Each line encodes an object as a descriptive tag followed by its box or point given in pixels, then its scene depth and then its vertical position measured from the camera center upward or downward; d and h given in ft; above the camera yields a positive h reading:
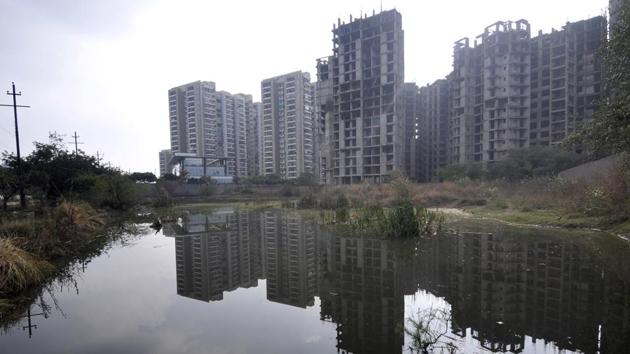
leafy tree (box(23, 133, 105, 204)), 73.27 -0.35
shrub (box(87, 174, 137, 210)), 81.61 -5.79
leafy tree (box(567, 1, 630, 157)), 28.40 +5.12
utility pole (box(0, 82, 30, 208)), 69.53 +2.89
